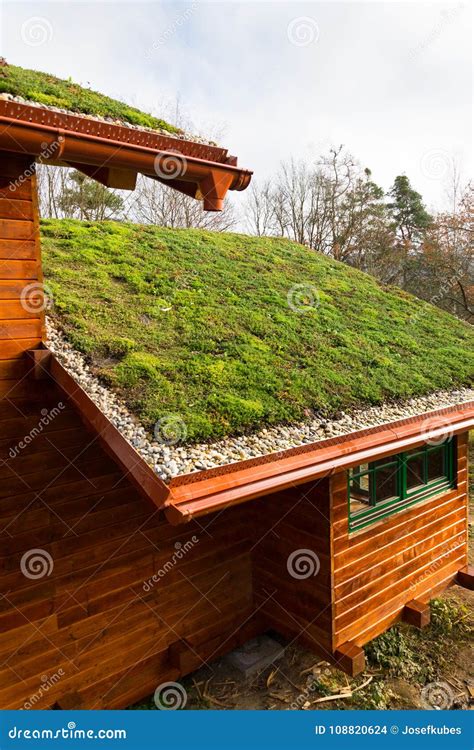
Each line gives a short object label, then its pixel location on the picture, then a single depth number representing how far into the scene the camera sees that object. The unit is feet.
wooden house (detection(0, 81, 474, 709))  11.66
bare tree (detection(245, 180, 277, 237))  85.81
